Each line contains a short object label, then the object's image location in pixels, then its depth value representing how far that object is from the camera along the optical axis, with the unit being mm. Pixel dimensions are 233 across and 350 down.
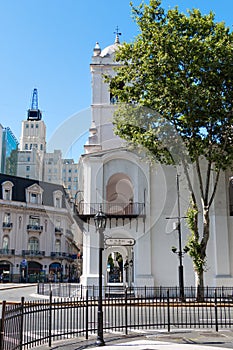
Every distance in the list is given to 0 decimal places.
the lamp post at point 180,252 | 24048
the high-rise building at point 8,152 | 101412
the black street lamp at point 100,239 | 11327
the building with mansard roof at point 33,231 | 60938
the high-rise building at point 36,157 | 91438
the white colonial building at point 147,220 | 26766
